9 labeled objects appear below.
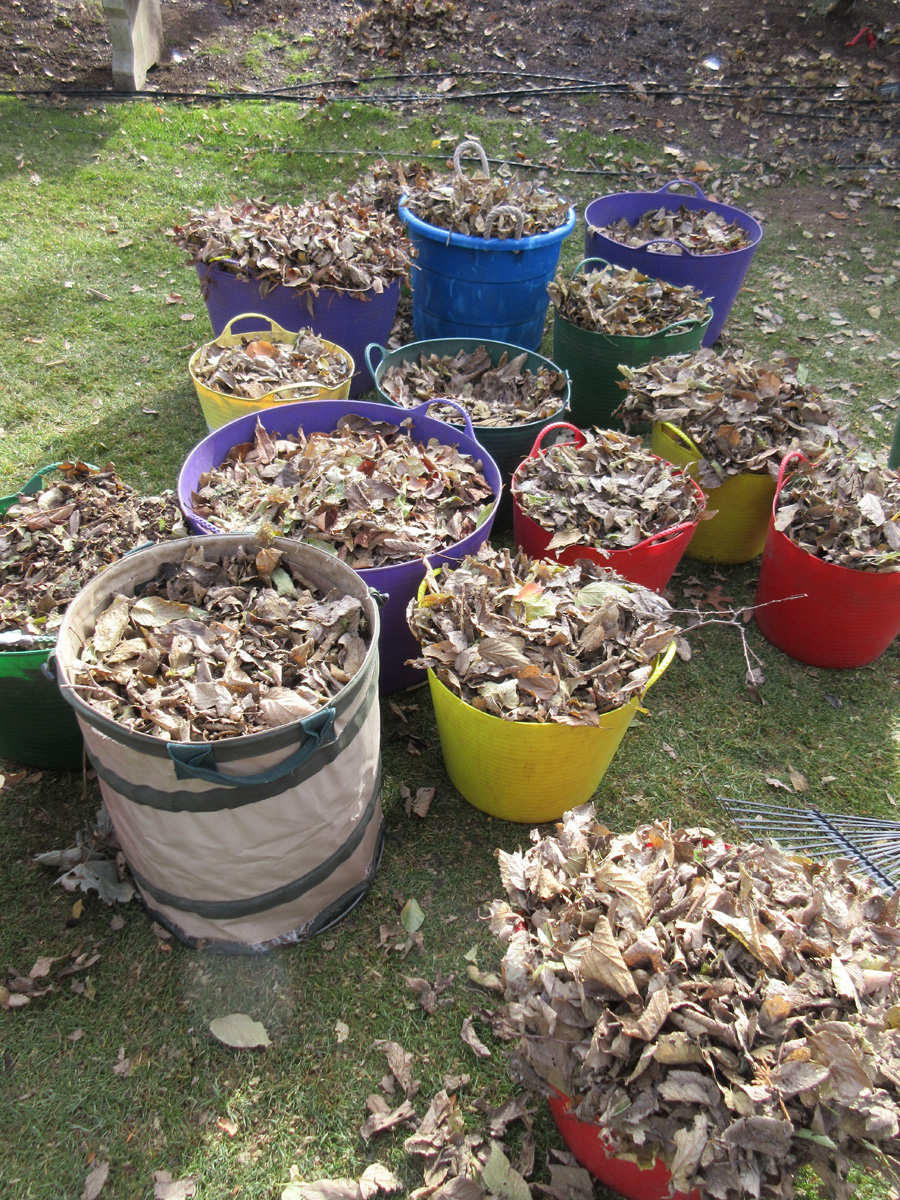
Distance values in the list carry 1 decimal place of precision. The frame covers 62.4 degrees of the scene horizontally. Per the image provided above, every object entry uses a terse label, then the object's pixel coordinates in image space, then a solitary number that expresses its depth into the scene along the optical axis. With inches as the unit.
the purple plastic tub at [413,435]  117.0
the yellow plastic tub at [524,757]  100.5
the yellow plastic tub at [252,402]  145.8
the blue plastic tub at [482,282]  183.9
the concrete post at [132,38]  324.2
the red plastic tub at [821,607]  132.4
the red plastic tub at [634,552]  128.6
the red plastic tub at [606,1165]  72.1
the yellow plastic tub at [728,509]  152.6
